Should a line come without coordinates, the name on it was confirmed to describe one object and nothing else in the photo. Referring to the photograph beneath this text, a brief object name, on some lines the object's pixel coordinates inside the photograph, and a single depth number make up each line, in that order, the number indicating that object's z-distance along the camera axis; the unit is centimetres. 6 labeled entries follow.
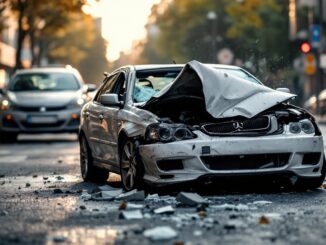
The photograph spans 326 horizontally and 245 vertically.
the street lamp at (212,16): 5475
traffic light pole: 4106
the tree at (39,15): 4197
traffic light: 3687
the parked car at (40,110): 2381
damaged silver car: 1033
